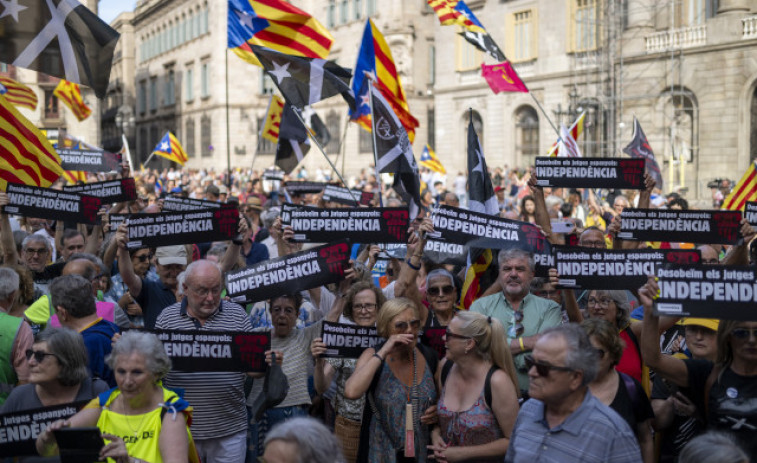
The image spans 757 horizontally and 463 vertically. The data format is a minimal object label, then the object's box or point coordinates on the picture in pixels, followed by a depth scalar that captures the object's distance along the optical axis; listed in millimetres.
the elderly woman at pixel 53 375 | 4363
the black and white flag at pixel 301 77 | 9805
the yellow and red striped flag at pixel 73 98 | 20125
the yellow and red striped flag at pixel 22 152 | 7617
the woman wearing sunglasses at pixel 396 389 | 4836
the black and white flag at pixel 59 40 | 7277
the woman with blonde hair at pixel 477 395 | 4453
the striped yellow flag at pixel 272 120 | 15391
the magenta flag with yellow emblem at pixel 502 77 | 13127
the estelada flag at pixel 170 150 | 19672
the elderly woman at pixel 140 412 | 4094
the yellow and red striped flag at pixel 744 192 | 9359
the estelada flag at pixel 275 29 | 10477
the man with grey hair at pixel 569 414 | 3574
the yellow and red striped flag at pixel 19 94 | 16609
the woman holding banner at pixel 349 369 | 5297
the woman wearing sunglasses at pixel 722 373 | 4066
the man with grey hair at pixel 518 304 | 5527
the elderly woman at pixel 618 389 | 4355
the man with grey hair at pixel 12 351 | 5027
